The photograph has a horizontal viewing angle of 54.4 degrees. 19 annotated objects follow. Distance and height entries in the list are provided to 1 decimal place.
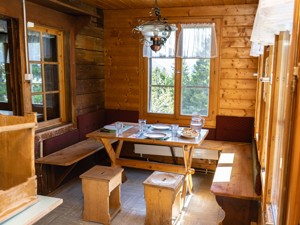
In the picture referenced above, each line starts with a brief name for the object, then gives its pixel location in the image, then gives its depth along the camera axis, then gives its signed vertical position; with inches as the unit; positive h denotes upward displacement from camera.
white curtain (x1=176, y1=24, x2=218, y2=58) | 155.9 +20.3
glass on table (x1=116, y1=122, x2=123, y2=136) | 133.6 -23.7
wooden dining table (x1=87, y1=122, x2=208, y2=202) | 121.8 -28.8
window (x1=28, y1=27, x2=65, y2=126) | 132.1 +2.0
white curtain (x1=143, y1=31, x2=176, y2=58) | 164.4 +15.8
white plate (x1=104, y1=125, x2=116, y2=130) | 139.6 -23.6
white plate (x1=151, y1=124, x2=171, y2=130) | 140.5 -23.3
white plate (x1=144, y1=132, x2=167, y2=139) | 125.1 -24.7
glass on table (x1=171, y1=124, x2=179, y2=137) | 132.9 -23.0
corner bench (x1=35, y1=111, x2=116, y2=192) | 129.8 -35.0
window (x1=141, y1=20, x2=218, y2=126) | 159.0 +1.0
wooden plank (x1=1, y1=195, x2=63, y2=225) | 45.1 -21.9
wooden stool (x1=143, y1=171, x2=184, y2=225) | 104.3 -43.2
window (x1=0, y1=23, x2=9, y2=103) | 119.2 +8.3
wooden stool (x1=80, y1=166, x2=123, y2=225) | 109.0 -43.0
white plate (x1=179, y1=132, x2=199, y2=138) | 125.9 -24.4
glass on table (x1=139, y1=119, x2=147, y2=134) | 138.1 -22.0
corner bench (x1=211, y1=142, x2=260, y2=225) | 94.4 -36.7
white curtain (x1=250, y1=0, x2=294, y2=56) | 43.3 +10.7
